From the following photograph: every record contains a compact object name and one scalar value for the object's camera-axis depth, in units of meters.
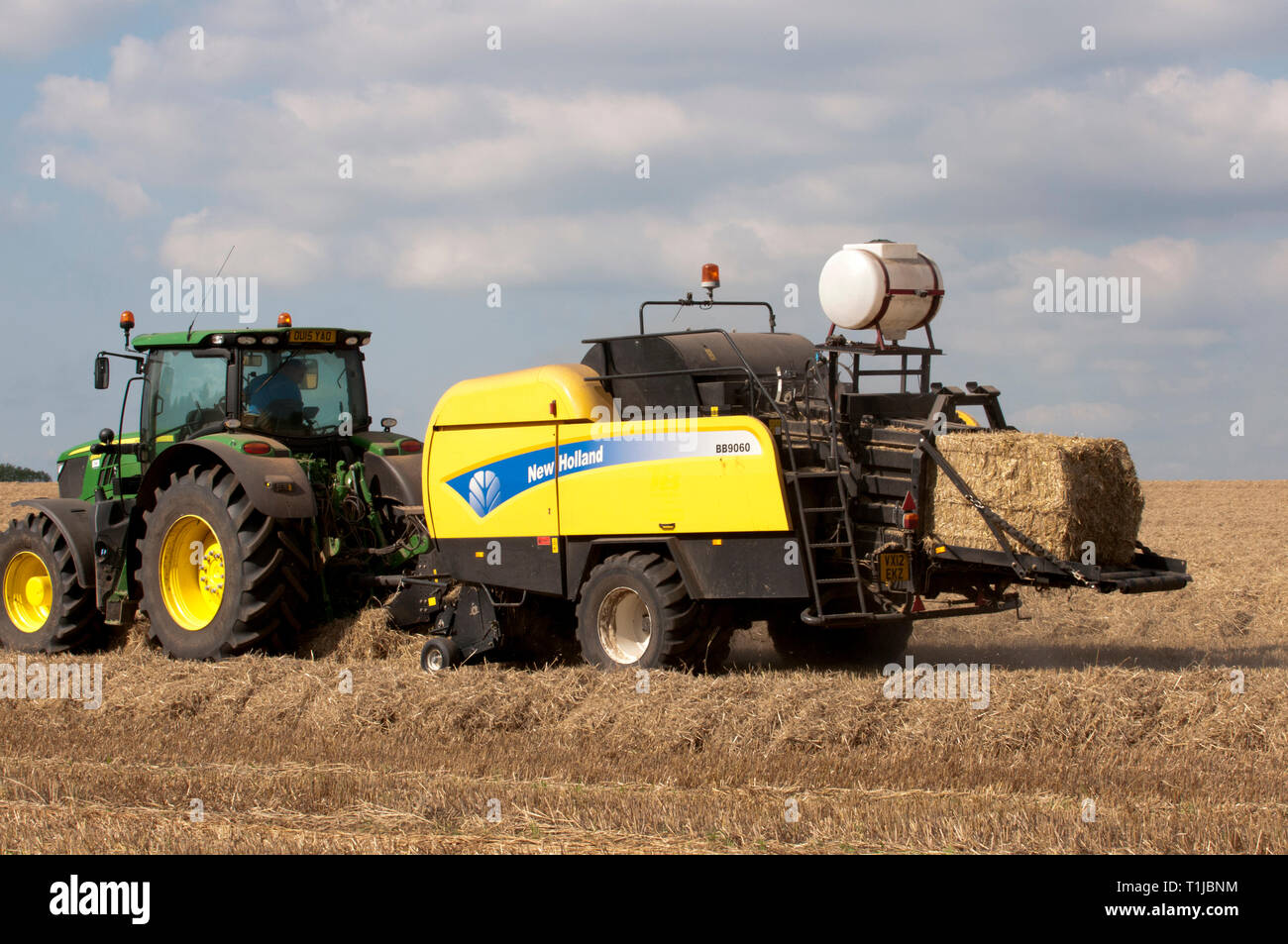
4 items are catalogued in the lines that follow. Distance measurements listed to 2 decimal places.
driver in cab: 23.06
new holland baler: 17.73
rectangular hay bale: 16.69
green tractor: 21.33
